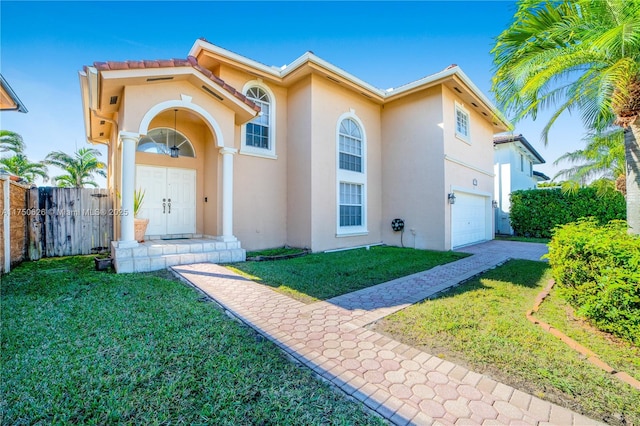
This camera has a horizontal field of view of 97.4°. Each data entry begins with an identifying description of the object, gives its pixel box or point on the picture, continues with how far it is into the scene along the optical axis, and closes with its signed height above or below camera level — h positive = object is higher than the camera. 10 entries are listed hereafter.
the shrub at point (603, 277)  3.50 -0.89
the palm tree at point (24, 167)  18.88 +3.55
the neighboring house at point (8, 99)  6.69 +3.07
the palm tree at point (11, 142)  16.52 +4.51
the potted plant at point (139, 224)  7.88 -0.24
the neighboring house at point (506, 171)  19.41 +3.12
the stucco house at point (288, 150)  7.77 +2.38
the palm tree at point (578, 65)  4.49 +2.69
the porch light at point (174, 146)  9.09 +2.35
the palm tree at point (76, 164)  21.73 +4.10
